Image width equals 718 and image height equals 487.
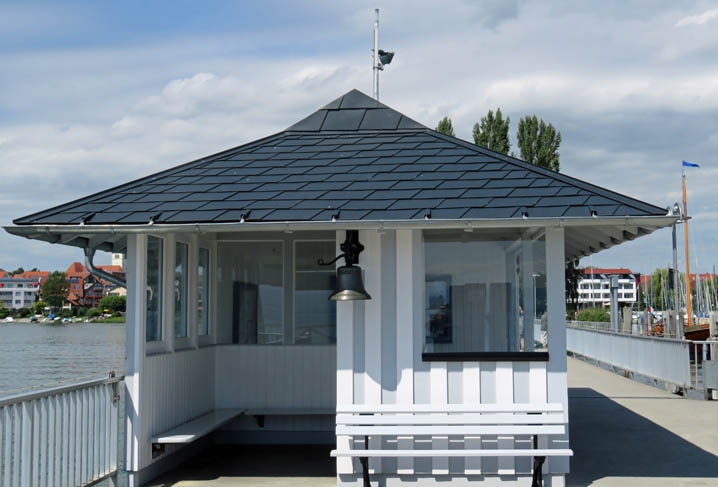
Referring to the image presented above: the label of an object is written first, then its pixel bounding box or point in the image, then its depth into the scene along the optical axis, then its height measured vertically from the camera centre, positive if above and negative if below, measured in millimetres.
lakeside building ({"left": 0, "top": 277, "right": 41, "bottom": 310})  164250 +4963
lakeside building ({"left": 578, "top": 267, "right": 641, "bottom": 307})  160850 +3809
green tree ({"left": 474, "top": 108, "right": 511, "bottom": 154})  37469 +8211
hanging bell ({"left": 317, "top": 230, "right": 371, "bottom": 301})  7508 +343
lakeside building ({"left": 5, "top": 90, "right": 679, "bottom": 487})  7457 +216
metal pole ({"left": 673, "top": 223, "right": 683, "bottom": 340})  14409 +340
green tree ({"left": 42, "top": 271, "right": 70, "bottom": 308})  122375 +3501
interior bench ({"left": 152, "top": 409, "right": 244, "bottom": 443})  8031 -1213
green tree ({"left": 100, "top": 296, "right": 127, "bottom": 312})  99288 +1502
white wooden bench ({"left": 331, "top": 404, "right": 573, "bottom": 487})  7312 -1044
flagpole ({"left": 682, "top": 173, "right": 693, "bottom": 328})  38781 +1563
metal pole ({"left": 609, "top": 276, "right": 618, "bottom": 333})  23875 +232
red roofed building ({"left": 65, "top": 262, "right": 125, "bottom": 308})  120500 +3635
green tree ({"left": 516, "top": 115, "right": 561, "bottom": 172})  38750 +8048
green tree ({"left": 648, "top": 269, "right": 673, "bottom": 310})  82763 +2570
